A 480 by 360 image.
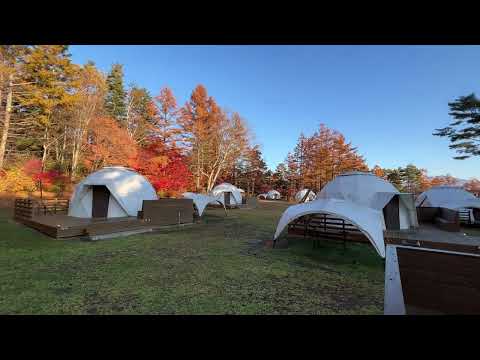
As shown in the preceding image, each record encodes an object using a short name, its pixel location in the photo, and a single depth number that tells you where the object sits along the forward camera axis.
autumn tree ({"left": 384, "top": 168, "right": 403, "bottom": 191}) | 50.03
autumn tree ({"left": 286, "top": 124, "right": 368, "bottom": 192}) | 37.81
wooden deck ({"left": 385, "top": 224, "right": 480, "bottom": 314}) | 2.38
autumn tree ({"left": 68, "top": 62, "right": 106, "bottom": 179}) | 22.70
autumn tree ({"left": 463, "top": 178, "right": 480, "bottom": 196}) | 44.00
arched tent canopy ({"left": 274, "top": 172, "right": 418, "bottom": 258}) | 6.71
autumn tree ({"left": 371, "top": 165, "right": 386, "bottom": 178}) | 50.84
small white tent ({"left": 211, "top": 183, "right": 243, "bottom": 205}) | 25.78
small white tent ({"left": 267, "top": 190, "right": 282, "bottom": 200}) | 50.19
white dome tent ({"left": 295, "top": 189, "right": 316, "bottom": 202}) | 37.05
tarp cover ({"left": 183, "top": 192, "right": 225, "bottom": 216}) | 15.05
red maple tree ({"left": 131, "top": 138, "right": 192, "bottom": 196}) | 22.11
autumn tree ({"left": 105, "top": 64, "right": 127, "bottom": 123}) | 32.84
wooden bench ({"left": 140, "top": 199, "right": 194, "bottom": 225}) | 11.73
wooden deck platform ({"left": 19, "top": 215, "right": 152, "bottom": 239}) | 8.88
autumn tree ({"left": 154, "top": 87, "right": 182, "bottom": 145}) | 27.02
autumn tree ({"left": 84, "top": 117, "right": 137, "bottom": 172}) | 21.17
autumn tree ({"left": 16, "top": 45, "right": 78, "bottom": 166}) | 20.16
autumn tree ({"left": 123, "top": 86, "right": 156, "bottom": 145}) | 26.86
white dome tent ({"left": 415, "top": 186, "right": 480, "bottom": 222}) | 14.31
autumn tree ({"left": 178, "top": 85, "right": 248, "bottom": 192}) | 30.81
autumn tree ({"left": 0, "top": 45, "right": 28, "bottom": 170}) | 18.31
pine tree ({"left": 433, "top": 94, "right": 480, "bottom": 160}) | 18.75
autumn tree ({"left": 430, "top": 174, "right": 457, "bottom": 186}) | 48.80
